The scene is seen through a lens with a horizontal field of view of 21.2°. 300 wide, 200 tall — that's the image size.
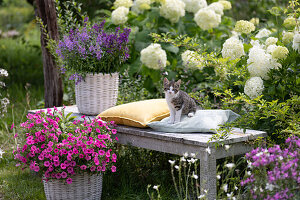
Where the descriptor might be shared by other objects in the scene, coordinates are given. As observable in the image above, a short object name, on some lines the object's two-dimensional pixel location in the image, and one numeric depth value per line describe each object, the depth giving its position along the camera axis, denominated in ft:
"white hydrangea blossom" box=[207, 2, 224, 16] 30.71
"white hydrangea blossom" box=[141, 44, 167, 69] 26.29
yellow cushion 19.58
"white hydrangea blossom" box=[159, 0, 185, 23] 29.56
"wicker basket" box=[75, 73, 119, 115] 22.21
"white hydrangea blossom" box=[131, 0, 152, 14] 30.68
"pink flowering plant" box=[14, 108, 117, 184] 18.12
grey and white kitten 18.43
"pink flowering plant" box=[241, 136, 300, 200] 13.05
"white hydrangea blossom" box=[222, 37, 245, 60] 20.28
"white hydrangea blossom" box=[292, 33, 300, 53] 18.36
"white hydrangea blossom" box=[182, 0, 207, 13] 31.55
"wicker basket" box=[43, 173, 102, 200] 18.86
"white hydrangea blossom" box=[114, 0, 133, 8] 30.30
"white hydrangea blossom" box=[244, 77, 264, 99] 18.38
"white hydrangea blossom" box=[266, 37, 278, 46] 20.65
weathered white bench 16.69
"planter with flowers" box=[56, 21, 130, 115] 21.70
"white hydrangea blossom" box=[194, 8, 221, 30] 28.86
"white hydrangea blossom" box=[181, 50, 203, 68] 26.70
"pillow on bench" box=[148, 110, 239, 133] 18.51
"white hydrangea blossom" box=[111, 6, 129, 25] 29.36
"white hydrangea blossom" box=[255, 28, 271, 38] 24.21
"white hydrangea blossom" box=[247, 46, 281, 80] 18.71
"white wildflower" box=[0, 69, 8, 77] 24.19
